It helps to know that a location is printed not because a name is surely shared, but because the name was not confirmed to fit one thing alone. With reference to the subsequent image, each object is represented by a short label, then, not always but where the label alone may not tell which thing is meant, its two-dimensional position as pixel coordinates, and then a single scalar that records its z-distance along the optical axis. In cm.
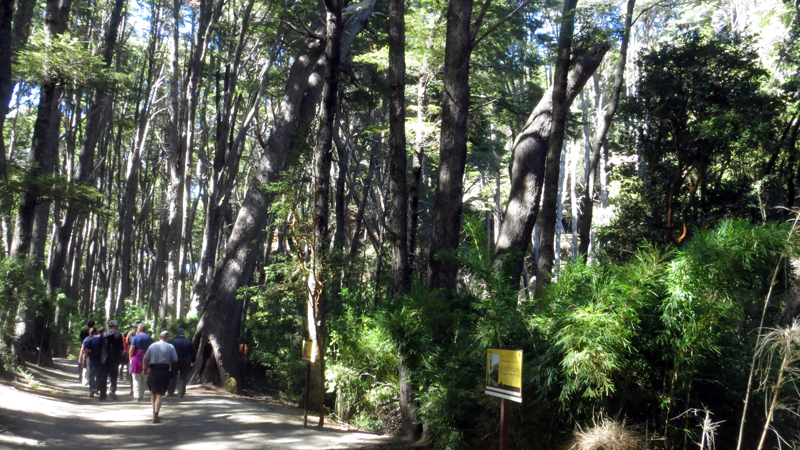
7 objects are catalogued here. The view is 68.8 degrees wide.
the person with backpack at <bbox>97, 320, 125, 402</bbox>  1368
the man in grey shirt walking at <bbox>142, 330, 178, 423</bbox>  1023
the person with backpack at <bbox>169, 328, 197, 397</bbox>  1398
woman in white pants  1286
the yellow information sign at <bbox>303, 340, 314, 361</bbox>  944
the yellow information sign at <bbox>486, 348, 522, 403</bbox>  488
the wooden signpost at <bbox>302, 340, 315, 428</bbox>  943
